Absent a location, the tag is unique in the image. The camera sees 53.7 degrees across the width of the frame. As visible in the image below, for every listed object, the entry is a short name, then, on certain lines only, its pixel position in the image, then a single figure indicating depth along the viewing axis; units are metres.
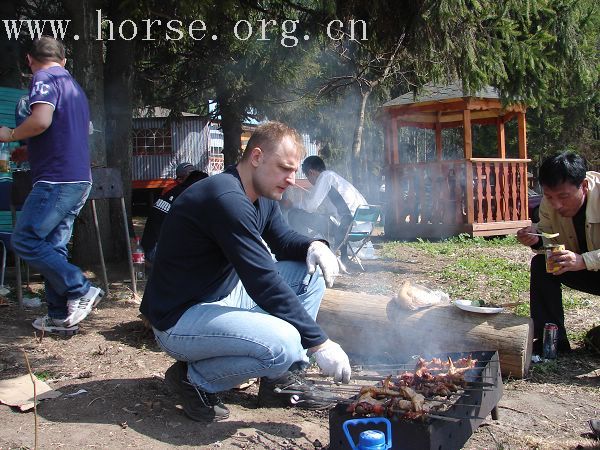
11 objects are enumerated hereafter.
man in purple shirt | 4.14
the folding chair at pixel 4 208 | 5.96
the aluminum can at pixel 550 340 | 4.08
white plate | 3.81
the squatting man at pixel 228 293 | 2.68
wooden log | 3.76
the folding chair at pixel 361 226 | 7.81
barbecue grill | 2.35
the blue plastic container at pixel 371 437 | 2.27
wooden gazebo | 11.88
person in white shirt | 7.82
